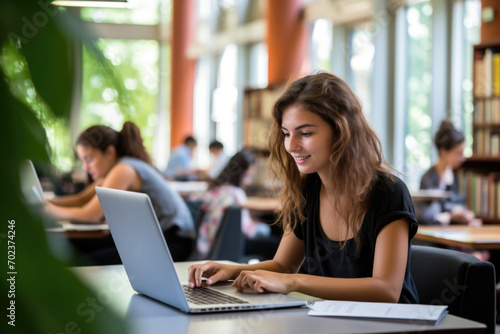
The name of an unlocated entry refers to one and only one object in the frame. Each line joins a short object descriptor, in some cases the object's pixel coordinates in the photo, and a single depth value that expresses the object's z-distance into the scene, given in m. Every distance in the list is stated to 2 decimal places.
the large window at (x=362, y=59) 7.68
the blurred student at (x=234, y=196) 4.12
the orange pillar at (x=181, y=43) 13.67
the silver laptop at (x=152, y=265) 1.38
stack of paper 1.33
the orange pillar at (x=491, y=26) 5.83
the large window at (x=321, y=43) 8.74
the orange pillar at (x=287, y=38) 8.88
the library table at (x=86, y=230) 3.48
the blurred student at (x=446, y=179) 4.93
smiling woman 1.67
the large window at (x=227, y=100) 12.28
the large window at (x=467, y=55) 6.46
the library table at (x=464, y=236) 3.29
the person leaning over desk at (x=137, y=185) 3.79
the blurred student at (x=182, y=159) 11.84
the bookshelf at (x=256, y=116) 9.44
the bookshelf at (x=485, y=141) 5.53
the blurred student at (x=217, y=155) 10.87
